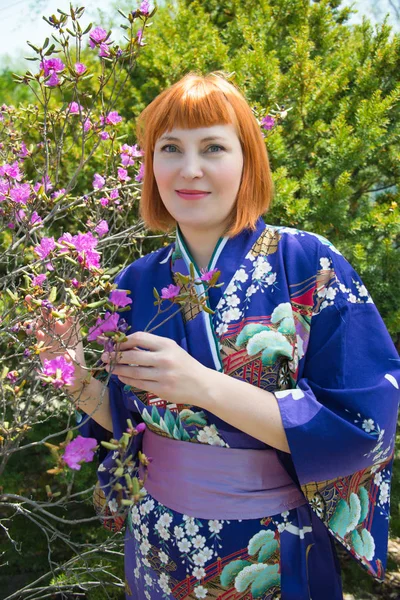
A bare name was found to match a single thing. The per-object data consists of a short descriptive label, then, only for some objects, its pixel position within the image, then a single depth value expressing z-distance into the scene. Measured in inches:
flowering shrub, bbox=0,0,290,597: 44.7
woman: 50.9
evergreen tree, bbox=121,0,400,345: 92.4
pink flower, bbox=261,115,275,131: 81.9
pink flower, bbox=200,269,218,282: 46.4
